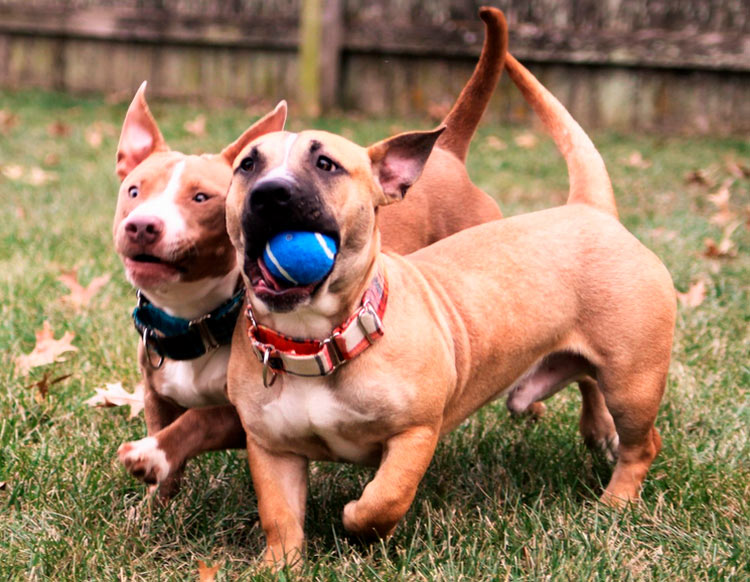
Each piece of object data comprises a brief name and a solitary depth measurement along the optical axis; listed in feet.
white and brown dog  8.69
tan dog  8.00
